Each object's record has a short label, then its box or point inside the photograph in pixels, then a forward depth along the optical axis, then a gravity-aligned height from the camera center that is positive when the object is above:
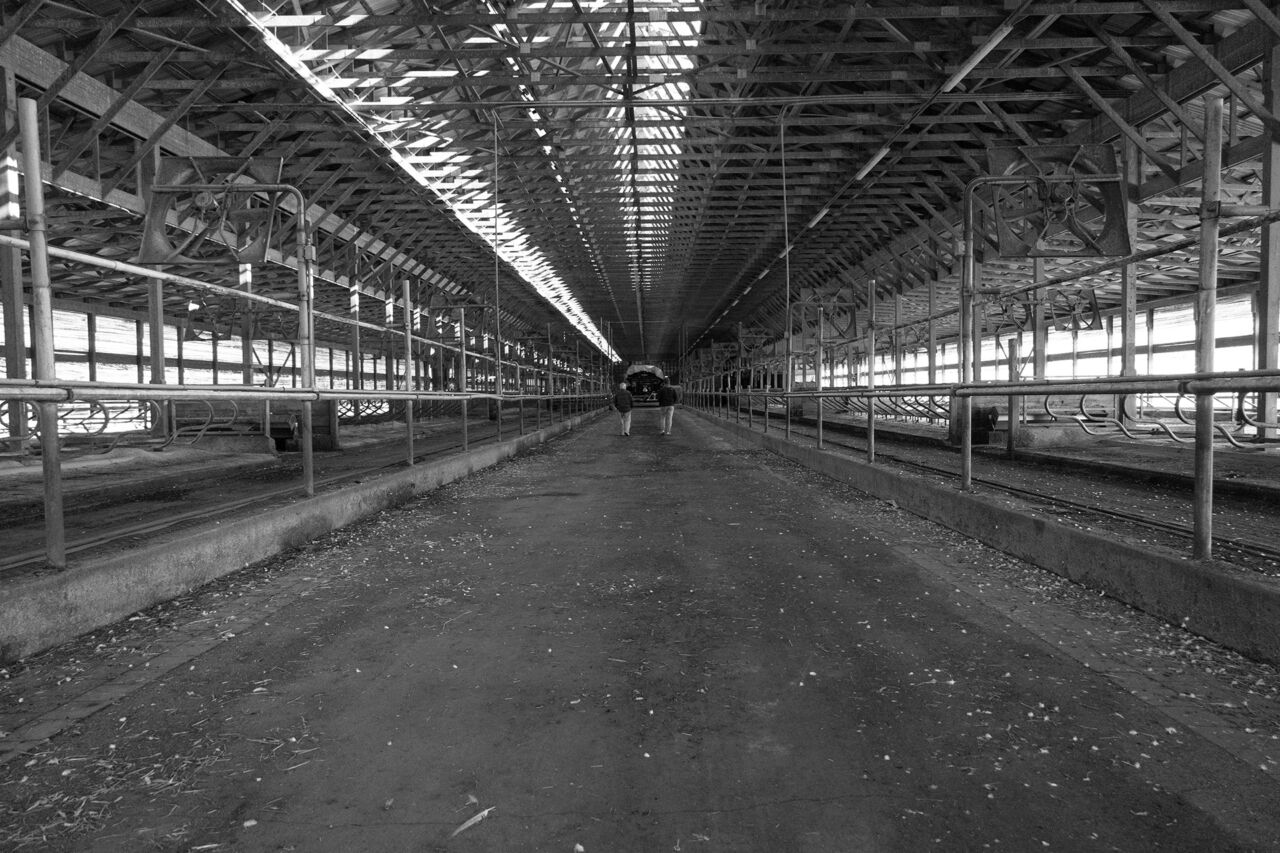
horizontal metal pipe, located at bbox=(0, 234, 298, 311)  3.61 +0.74
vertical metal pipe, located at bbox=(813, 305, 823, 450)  10.88 +0.37
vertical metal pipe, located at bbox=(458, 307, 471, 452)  10.55 +0.40
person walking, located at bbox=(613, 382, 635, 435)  19.82 -0.35
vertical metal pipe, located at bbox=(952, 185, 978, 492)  5.95 +0.66
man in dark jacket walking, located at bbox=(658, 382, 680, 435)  20.53 -0.32
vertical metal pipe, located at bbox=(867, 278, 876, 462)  8.34 +0.36
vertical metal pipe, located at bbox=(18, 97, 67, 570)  3.30 +0.35
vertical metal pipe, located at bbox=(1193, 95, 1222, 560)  3.31 +0.32
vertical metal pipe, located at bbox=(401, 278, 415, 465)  8.60 +0.39
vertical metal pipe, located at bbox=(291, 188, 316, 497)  5.97 +0.58
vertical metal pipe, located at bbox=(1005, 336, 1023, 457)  9.93 -0.55
